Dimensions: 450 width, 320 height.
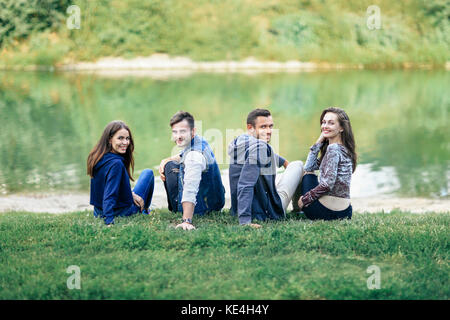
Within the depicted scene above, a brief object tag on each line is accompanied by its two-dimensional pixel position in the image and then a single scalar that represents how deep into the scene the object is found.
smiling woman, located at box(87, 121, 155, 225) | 5.04
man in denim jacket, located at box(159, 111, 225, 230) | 4.91
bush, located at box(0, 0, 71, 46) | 37.94
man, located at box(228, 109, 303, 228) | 4.89
